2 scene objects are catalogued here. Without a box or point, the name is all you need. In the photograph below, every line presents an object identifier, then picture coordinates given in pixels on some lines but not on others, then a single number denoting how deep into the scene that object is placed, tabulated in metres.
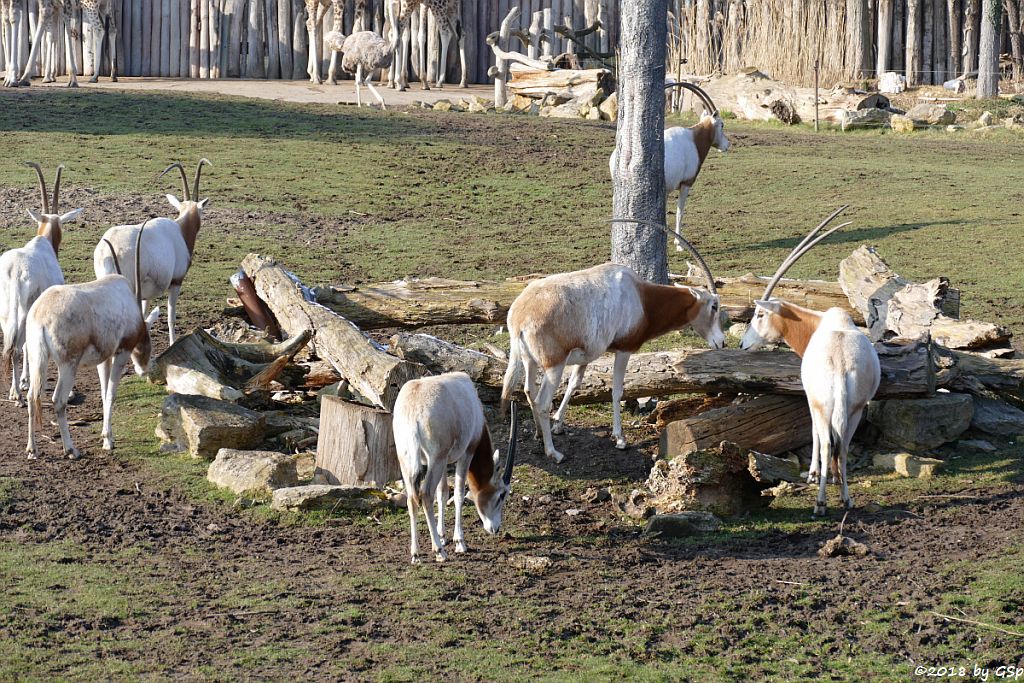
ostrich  45.41
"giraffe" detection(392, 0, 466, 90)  50.47
